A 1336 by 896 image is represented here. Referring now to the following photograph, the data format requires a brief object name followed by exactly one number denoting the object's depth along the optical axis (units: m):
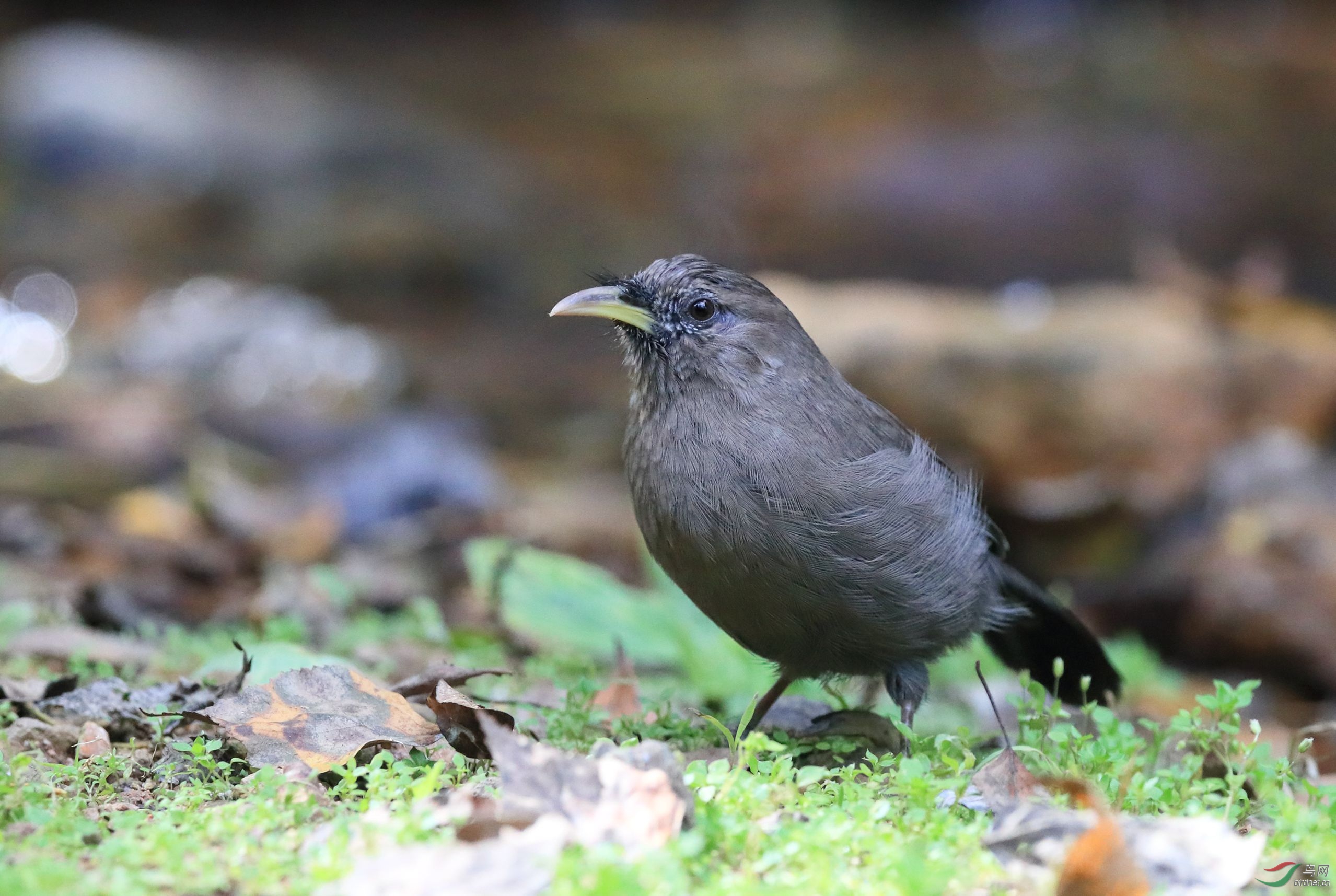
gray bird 7.30
